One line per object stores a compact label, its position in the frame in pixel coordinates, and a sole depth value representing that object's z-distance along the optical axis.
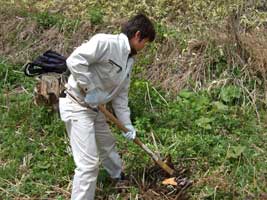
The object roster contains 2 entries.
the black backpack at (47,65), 4.61
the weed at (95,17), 7.26
